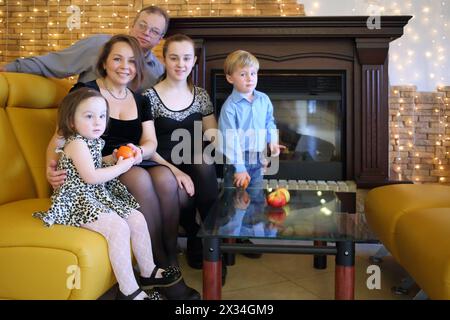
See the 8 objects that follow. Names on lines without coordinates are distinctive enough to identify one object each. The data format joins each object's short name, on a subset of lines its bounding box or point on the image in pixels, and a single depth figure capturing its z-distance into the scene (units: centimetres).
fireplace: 303
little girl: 141
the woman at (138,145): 169
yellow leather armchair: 119
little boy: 221
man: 226
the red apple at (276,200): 171
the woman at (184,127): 199
